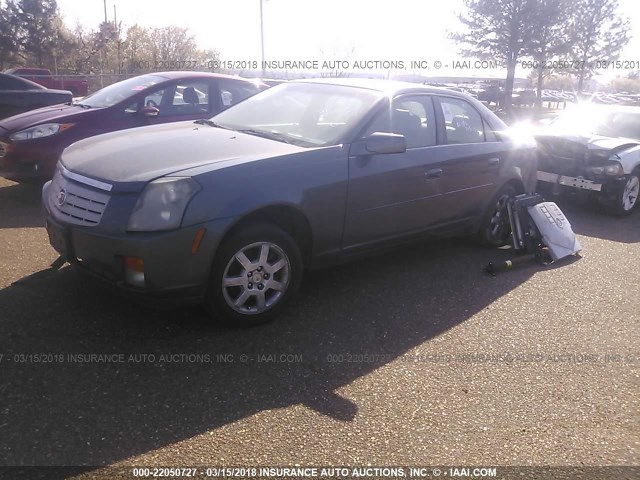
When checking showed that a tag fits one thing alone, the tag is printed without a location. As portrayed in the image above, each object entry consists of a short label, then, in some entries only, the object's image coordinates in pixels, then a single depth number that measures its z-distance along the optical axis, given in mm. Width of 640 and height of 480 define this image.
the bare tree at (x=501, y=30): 28320
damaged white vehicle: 7824
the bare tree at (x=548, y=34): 28047
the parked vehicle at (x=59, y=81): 22594
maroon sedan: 6539
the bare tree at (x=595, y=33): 29934
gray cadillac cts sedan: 3414
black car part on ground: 5688
